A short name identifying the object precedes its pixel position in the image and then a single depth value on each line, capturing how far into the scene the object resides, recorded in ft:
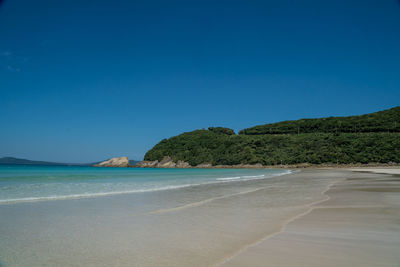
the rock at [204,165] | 345.80
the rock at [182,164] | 360.69
